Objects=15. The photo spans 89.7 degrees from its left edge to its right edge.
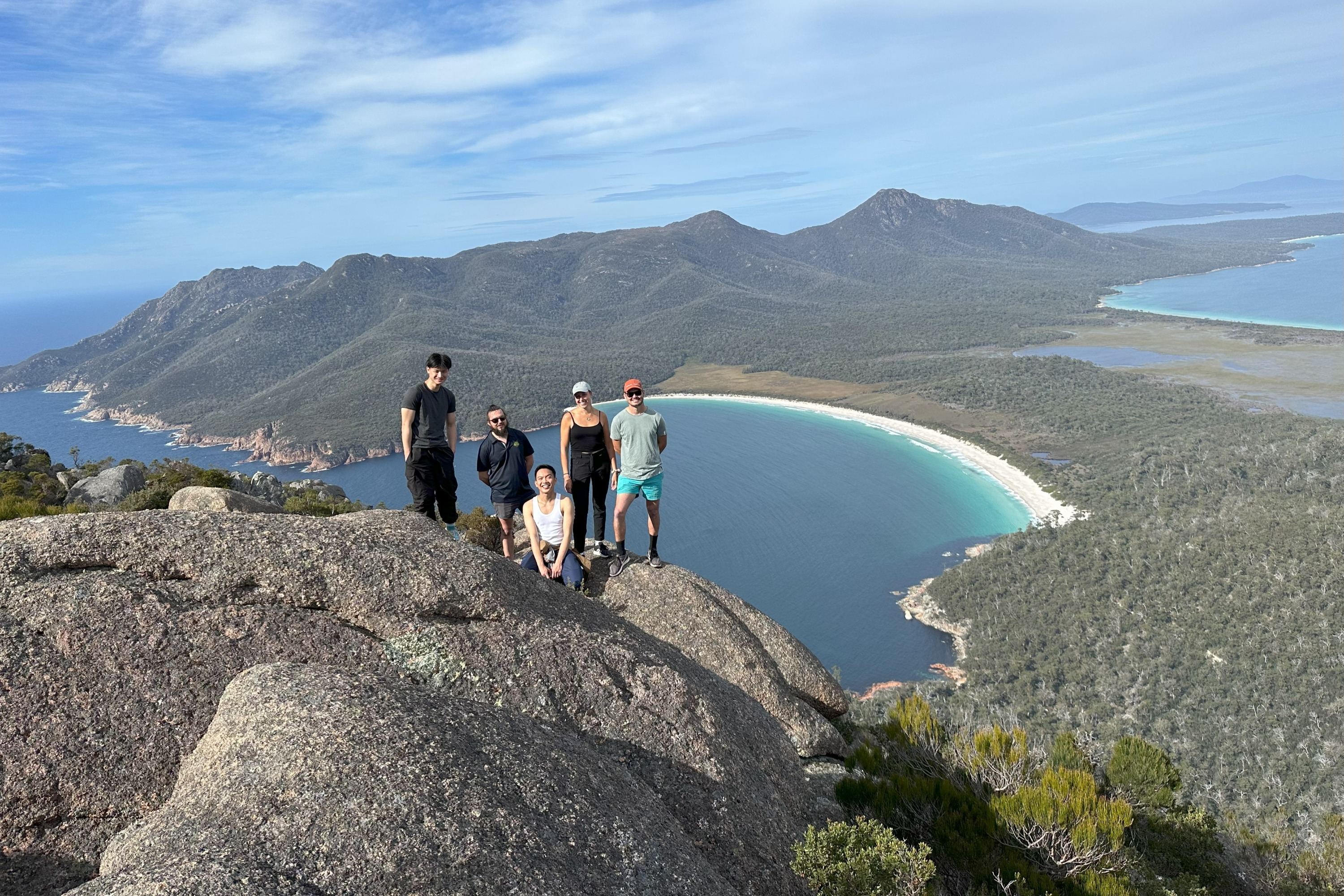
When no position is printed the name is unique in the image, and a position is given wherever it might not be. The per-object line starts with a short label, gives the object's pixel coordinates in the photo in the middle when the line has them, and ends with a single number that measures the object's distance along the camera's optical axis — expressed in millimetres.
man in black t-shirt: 12219
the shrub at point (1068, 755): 15775
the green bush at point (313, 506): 28266
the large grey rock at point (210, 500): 13422
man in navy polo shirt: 11500
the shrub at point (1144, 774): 17203
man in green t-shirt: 11586
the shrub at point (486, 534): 16031
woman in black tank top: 11445
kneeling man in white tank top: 10797
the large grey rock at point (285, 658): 5953
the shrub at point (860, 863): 6984
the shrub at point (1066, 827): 9703
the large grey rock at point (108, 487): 27609
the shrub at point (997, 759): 11617
